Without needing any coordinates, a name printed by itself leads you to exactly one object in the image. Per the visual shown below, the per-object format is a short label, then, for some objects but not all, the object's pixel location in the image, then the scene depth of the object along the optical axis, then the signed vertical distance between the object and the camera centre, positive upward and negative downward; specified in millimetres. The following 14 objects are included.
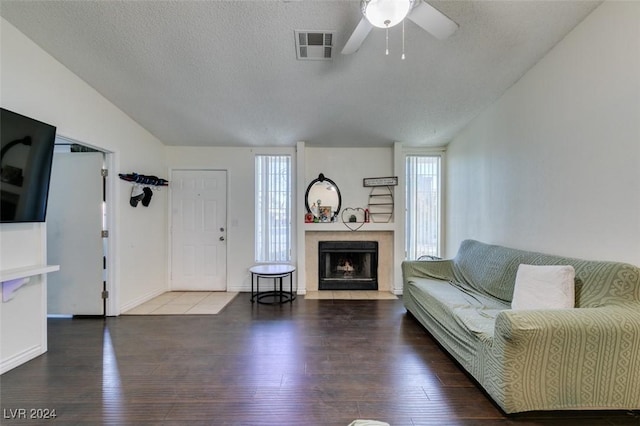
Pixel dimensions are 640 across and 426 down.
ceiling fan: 1523 +1183
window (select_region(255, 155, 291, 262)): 4410 +92
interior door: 3186 -253
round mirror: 4375 +238
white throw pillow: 1861 -554
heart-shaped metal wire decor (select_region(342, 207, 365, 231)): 4385 -12
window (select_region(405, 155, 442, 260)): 4461 +135
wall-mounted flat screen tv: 1945 +377
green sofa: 1514 -814
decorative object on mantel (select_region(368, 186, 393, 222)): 4395 +152
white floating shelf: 1985 -480
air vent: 2201 +1466
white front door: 4344 -250
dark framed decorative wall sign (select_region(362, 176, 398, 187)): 4242 +519
